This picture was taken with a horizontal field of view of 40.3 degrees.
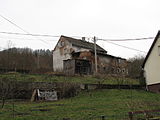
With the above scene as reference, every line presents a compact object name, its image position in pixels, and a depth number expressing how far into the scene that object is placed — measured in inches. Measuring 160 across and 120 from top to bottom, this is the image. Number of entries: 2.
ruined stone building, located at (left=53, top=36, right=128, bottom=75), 1419.8
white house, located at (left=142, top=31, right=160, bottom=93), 946.7
